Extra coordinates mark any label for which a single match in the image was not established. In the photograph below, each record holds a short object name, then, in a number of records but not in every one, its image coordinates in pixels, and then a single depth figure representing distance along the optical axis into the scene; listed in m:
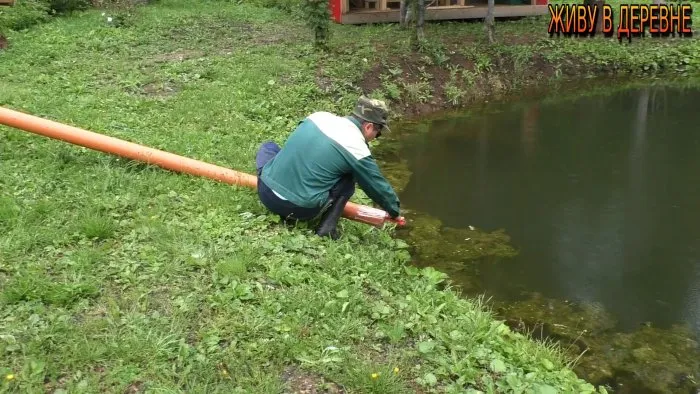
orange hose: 5.74
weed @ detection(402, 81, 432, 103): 11.09
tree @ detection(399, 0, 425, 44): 12.27
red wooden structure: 15.36
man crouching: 4.71
